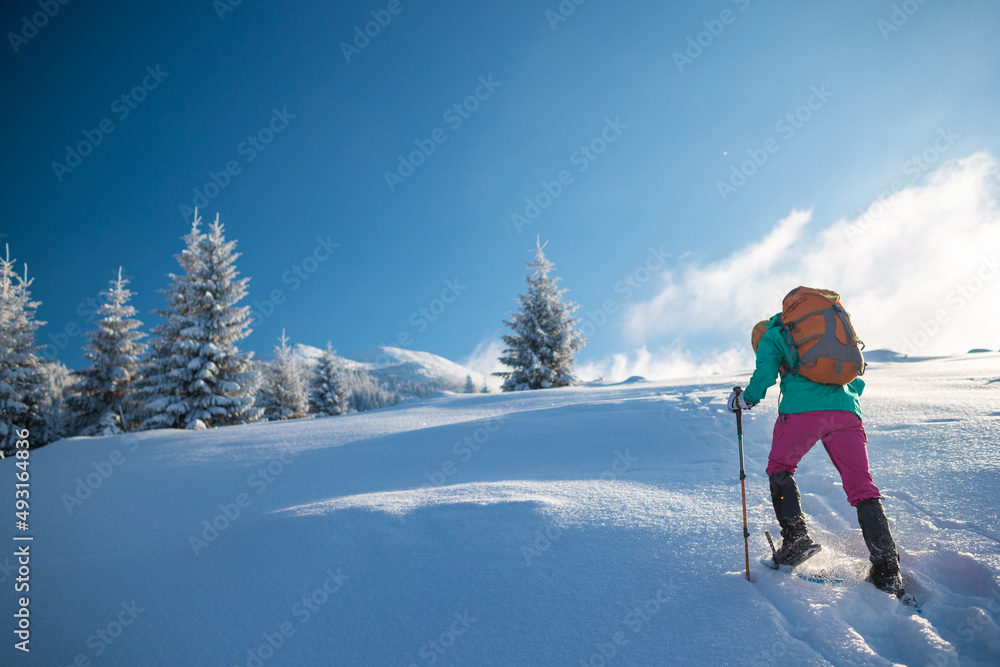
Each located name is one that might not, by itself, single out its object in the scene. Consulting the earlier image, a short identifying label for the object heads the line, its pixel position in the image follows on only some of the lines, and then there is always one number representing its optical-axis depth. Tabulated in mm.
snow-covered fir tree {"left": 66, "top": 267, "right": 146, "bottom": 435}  18781
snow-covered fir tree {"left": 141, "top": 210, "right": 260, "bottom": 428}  16438
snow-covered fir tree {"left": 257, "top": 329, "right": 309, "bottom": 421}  26391
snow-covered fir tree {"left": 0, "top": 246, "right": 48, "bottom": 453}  16500
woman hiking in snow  2574
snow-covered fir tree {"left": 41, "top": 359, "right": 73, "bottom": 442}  18406
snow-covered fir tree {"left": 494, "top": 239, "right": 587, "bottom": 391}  20812
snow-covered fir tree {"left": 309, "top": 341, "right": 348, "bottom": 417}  28141
